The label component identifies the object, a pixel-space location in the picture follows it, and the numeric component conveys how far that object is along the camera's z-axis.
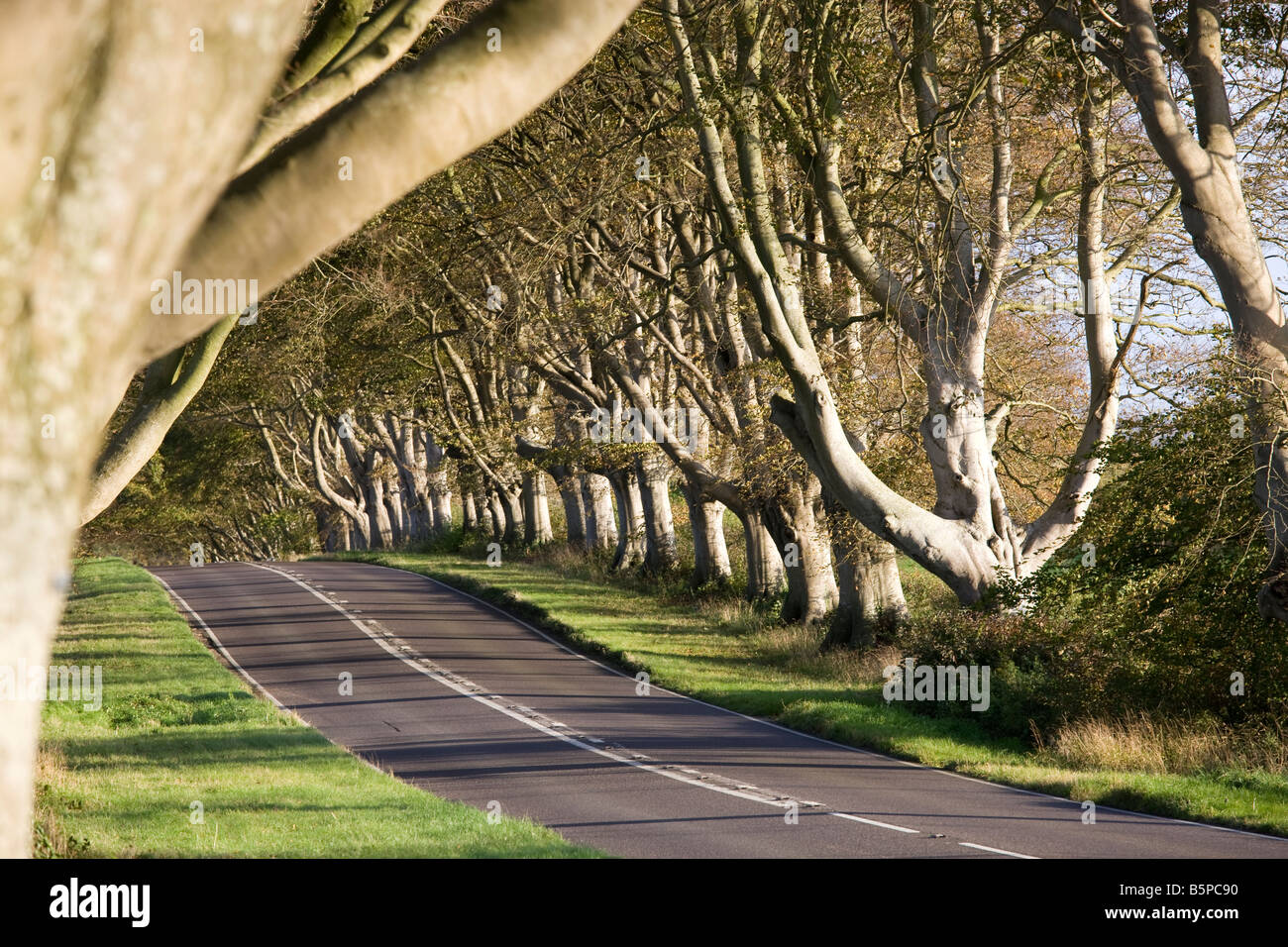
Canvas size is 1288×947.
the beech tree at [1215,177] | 24.25
